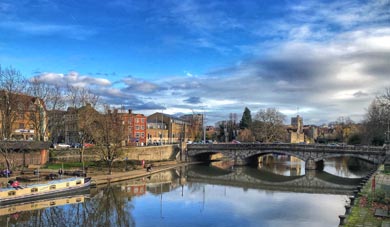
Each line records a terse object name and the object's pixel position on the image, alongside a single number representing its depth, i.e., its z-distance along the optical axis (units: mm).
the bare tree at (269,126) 119750
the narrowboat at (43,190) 35594
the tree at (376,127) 83400
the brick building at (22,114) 52531
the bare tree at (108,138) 58375
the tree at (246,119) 135888
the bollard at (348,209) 23766
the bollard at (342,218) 21056
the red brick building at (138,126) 107619
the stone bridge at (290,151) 66750
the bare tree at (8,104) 52375
